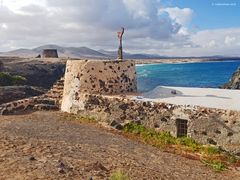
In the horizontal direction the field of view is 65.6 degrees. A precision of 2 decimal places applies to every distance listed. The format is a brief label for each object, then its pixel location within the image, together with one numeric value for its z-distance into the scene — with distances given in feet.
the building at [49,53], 237.32
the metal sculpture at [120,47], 44.98
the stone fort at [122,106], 32.38
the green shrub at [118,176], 19.56
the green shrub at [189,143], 33.16
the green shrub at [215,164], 28.78
